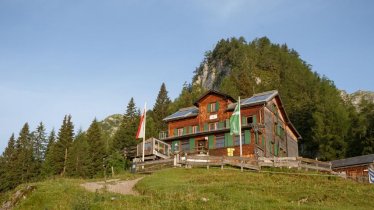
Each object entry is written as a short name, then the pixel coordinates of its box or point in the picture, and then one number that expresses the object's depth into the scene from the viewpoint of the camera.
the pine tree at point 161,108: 94.99
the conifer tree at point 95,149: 73.91
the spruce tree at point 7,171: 78.66
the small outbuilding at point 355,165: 49.25
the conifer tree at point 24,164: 81.19
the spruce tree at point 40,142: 97.68
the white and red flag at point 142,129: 44.12
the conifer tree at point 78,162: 73.12
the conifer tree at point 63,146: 79.61
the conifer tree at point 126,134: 84.75
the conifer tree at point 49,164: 79.78
